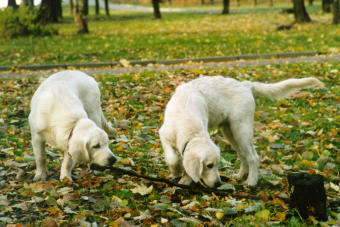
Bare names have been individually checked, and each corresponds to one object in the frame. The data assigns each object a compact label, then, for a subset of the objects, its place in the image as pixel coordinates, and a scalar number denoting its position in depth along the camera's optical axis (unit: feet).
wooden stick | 14.79
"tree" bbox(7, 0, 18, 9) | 98.52
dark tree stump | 12.81
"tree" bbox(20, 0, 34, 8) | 100.37
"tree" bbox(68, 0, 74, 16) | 128.77
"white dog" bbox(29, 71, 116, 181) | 15.33
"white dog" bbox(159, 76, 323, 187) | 14.23
